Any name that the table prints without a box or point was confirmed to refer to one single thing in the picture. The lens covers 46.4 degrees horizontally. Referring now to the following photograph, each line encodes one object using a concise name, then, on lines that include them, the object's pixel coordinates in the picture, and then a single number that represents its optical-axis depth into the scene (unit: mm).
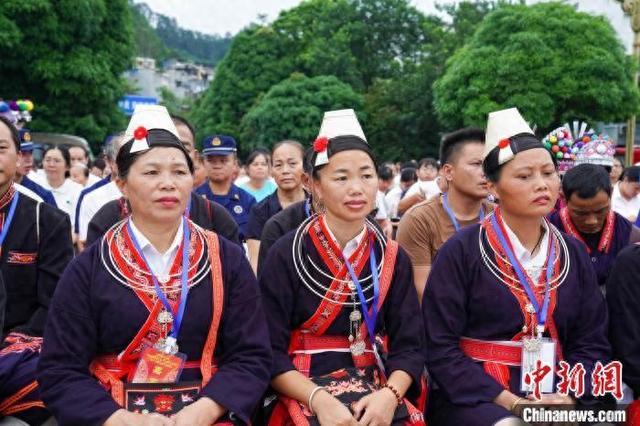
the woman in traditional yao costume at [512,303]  3559
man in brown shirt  4918
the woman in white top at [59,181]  9148
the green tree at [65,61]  25875
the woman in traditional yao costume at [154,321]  3203
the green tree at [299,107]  33906
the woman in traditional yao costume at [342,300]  3582
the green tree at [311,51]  40406
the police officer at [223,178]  7035
